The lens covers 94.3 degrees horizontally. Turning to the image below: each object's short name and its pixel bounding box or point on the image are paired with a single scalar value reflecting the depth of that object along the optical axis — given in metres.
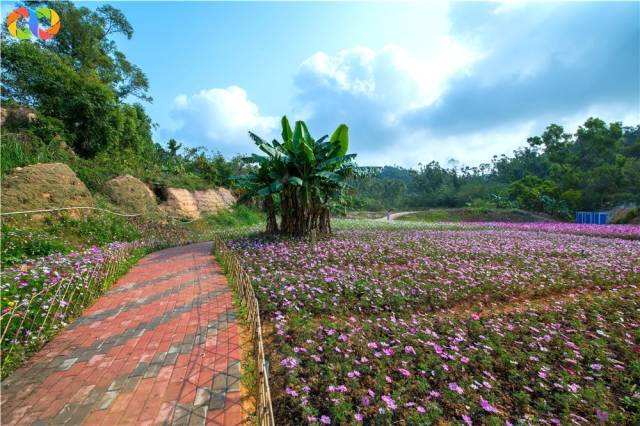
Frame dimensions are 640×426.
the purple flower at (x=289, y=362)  3.27
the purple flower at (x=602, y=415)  2.79
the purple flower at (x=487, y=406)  2.82
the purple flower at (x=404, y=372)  3.27
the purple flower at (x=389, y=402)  2.78
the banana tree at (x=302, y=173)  11.27
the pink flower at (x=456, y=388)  3.03
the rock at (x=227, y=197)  24.37
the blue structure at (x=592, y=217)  25.28
